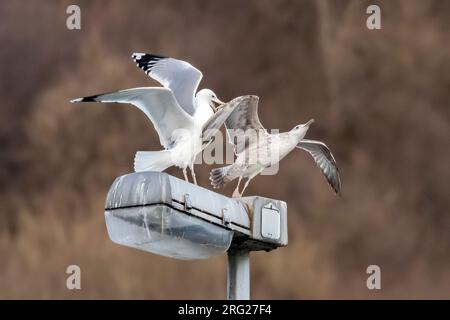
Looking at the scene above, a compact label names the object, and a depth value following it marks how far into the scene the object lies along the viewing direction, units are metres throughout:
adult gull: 8.95
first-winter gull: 9.31
